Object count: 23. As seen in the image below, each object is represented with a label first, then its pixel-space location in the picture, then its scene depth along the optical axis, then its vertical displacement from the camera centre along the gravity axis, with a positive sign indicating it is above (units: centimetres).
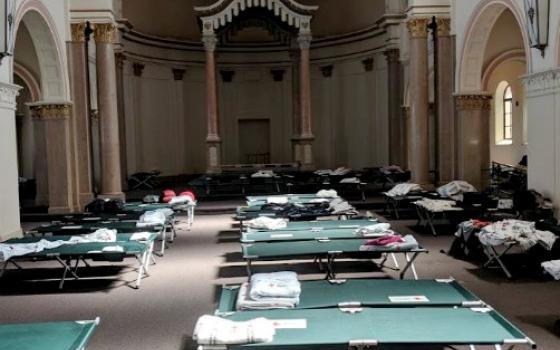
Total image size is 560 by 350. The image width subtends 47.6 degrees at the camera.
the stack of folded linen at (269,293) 547 -132
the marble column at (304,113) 1981 +98
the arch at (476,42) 1414 +235
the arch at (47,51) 1385 +230
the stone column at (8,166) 1152 -27
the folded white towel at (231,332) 448 -133
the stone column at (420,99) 1631 +109
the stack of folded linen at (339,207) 1141 -117
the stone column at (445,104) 1619 +95
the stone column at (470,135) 1572 +13
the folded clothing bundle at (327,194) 1384 -111
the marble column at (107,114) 1606 +88
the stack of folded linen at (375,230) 873 -123
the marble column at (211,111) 1958 +110
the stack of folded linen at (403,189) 1395 -106
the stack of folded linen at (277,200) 1307 -116
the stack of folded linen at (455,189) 1373 -106
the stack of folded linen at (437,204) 1165 -120
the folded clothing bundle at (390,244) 785 -127
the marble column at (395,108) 2114 +115
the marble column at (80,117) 1550 +80
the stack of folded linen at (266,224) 980 -122
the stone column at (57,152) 1506 -5
